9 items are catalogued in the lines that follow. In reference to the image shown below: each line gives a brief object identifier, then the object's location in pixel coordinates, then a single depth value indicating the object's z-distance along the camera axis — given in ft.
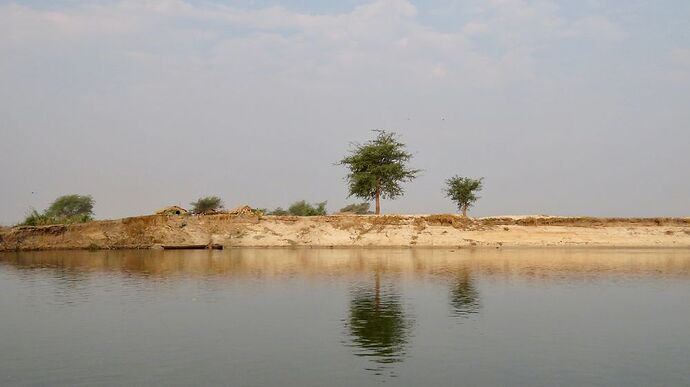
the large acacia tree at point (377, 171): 246.47
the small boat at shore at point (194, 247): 200.23
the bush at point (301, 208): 321.91
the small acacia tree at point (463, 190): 277.64
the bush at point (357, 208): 348.59
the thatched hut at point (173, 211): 213.25
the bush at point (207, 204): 322.08
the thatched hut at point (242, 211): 216.95
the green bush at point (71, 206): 346.13
